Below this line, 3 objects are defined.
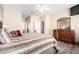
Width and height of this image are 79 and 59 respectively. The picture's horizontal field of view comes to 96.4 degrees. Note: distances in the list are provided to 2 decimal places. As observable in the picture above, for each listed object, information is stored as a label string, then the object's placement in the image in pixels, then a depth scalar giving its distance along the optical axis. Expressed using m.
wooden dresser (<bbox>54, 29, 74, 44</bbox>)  2.33
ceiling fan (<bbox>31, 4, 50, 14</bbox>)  2.29
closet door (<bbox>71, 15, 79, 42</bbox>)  2.27
